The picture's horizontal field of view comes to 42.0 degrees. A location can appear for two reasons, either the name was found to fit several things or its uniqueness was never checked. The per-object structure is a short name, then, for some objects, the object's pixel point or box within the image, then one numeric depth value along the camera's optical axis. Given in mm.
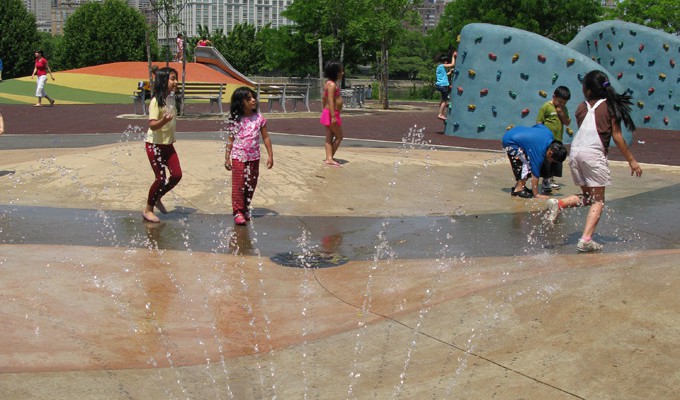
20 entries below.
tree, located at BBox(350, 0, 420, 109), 35094
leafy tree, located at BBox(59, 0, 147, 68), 75312
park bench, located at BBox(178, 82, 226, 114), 26934
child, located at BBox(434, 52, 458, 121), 20983
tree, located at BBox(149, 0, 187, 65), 26109
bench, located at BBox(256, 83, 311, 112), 28672
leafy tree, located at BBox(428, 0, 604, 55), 58906
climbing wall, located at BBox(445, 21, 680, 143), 18328
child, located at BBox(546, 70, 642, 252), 7473
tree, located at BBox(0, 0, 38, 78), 70438
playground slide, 51094
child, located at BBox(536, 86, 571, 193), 10859
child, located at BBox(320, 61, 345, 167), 11938
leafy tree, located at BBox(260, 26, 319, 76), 66688
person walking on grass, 30356
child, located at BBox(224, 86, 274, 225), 9117
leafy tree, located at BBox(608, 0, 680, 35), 55906
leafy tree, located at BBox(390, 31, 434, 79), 102175
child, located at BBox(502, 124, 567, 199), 10453
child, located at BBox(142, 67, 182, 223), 8930
